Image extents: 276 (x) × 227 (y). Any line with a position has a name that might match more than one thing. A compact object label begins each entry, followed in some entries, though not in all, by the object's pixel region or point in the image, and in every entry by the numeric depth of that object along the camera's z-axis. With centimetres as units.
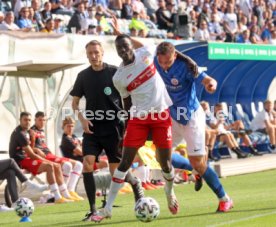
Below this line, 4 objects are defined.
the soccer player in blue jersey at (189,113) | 1168
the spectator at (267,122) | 2631
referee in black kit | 1155
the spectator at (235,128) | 2480
